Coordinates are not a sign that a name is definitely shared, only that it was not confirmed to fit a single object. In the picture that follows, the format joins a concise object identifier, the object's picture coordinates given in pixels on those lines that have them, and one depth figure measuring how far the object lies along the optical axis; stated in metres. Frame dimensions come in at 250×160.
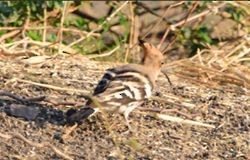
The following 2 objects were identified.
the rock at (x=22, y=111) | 11.17
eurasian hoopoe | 10.56
